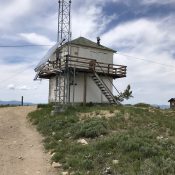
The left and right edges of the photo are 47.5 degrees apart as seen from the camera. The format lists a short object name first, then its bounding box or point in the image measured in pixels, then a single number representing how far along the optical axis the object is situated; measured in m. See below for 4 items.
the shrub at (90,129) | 10.17
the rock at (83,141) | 9.39
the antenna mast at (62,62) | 17.73
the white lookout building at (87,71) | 20.04
